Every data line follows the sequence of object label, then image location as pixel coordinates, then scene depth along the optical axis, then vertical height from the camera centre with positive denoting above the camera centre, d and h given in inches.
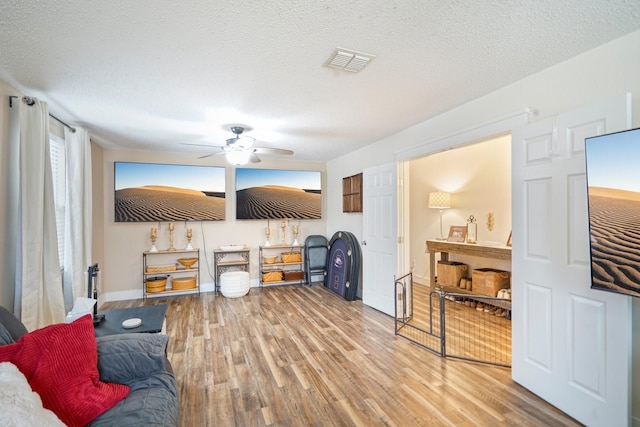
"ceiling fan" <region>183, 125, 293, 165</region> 137.0 +30.3
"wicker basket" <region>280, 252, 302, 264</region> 225.1 -32.5
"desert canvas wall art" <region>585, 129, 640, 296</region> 62.1 +0.5
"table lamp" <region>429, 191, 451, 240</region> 205.6 +9.3
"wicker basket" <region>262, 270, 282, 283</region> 220.1 -45.9
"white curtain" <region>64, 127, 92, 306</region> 132.9 +1.1
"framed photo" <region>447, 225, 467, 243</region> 192.1 -13.3
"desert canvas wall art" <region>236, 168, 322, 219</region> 220.1 +16.2
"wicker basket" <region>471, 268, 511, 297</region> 164.7 -38.6
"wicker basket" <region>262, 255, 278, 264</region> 222.5 -33.9
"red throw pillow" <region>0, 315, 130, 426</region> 53.9 -30.3
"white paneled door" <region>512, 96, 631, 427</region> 70.5 -21.3
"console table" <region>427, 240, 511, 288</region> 151.3 -21.4
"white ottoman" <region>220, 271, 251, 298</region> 193.8 -45.9
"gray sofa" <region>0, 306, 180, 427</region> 55.9 -37.2
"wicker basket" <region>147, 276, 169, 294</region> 191.2 -44.5
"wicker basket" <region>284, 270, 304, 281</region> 224.7 -46.3
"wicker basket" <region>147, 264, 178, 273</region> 194.4 -35.0
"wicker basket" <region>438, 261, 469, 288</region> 189.2 -38.7
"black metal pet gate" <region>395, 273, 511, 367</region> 116.2 -55.5
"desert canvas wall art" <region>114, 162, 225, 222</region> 192.4 +15.9
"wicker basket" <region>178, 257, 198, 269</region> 197.3 -30.8
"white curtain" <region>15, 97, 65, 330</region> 93.6 -3.3
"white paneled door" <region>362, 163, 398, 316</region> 159.2 -12.9
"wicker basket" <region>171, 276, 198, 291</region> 197.2 -45.5
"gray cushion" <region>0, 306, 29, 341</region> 66.1 -24.9
